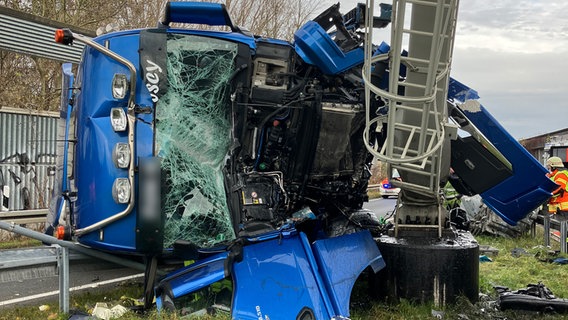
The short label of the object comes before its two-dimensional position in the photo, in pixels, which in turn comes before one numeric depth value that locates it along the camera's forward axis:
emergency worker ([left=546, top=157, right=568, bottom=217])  8.64
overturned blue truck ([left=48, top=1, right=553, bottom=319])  3.91
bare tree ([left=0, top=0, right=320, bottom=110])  12.12
